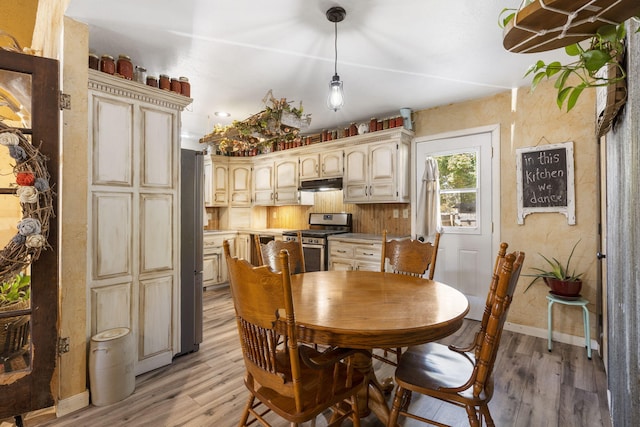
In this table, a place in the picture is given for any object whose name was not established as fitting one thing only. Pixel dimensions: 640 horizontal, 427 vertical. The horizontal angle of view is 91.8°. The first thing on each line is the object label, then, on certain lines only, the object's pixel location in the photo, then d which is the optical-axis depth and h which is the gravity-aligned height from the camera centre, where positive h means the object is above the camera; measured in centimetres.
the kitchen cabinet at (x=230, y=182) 534 +59
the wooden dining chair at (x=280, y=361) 115 -61
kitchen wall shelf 72 +49
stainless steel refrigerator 270 -30
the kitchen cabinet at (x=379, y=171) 384 +58
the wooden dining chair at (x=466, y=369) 125 -77
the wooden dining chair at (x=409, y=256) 236 -32
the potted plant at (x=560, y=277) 270 -57
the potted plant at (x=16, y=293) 177 -46
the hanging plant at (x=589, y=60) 89 +47
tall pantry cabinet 216 +1
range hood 437 +45
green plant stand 259 -80
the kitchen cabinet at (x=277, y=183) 495 +54
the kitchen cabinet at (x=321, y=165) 439 +75
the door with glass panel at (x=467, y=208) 342 +9
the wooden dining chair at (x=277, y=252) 232 -29
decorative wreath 160 +7
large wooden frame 173 -39
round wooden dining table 124 -45
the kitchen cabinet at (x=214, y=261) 470 -71
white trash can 200 -101
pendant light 200 +88
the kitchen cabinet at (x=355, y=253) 373 -47
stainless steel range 424 -27
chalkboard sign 293 +35
